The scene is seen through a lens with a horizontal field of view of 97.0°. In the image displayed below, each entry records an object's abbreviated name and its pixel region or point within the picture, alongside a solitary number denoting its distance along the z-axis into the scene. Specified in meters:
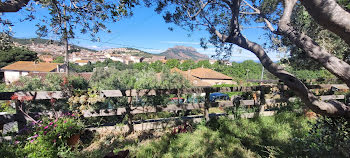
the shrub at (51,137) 2.48
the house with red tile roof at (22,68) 47.34
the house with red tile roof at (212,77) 55.62
